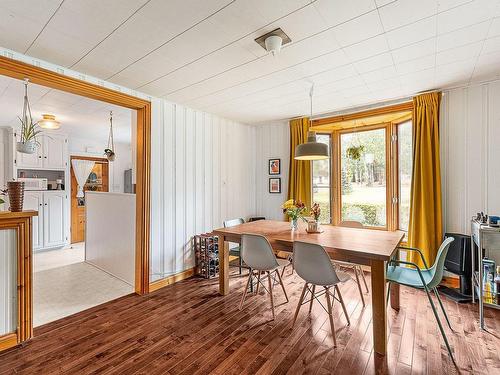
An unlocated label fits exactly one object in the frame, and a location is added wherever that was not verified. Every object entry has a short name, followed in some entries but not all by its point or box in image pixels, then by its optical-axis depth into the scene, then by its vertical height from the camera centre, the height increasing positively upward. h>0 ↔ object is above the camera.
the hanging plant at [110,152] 4.22 +0.61
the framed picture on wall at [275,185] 4.74 +0.03
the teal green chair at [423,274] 2.06 -0.82
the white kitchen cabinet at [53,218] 5.20 -0.63
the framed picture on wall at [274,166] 4.74 +0.39
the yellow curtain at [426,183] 3.17 +0.04
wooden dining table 2.00 -0.52
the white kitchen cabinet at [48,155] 4.95 +0.66
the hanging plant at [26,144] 2.54 +0.45
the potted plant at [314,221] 2.88 -0.39
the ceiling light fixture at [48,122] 3.91 +1.01
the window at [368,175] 3.86 +0.18
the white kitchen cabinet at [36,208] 4.99 -0.41
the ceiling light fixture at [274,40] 1.97 +1.17
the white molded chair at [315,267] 2.12 -0.69
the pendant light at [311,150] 2.68 +0.39
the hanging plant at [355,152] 4.20 +0.58
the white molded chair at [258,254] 2.51 -0.68
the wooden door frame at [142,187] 3.18 +0.00
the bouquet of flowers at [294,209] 2.93 -0.26
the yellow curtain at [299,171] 4.35 +0.27
